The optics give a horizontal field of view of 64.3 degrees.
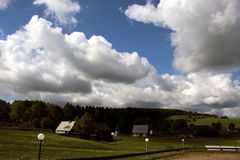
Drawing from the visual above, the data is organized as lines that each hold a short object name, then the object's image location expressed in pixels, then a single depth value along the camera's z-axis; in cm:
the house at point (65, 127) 6348
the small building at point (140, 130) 7997
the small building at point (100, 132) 6229
